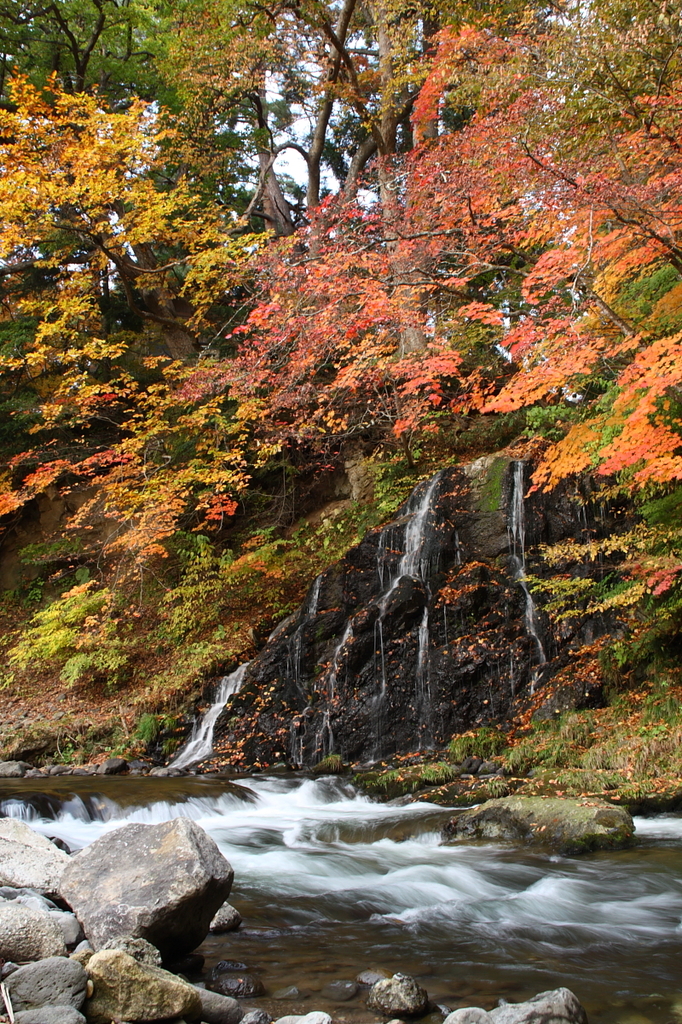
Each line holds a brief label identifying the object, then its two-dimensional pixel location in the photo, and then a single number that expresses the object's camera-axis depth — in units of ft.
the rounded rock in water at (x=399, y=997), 11.00
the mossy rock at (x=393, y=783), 26.55
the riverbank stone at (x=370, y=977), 12.17
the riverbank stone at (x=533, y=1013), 9.85
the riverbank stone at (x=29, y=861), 13.82
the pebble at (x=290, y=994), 11.76
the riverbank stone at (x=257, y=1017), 10.44
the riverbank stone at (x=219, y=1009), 10.69
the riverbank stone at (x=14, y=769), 34.43
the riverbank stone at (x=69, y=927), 12.11
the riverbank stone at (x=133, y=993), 10.18
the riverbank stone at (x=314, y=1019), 9.92
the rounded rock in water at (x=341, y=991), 11.71
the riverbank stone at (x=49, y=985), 9.91
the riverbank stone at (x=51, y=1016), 9.50
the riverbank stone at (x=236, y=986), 11.84
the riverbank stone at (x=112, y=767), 34.35
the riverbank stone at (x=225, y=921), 15.11
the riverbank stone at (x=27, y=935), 10.80
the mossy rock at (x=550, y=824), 19.34
